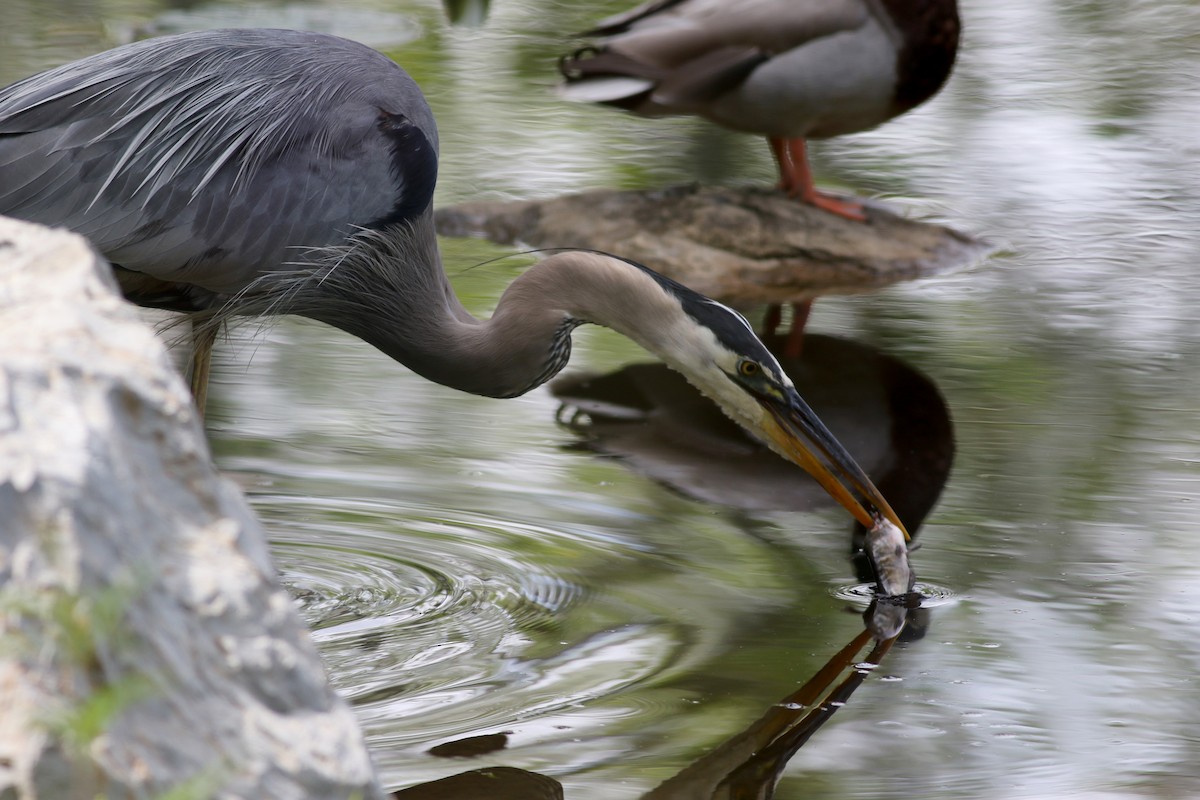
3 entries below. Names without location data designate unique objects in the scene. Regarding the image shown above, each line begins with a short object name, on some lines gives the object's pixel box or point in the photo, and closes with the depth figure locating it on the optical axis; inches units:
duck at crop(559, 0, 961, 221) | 556.1
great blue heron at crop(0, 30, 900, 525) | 324.8
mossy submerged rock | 553.9
